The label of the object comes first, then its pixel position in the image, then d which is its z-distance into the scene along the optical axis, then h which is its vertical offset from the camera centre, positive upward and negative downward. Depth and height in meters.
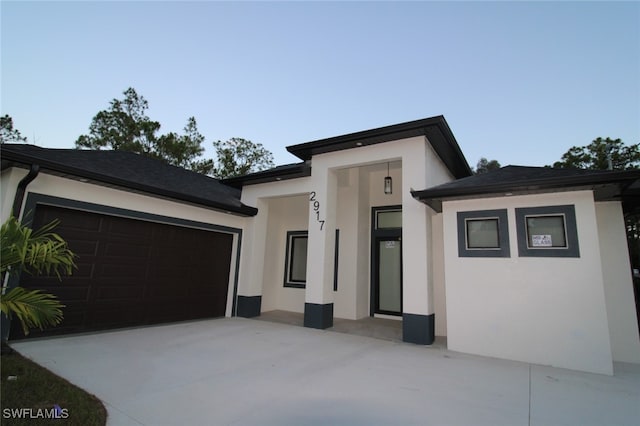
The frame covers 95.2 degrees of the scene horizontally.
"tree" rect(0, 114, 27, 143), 17.75 +7.16
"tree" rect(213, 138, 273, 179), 21.53 +7.80
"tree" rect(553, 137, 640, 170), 13.94 +6.22
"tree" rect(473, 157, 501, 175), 26.97 +10.15
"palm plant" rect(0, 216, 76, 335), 2.37 -0.07
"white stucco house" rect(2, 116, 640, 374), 4.50 +0.47
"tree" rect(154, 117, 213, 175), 18.73 +7.05
